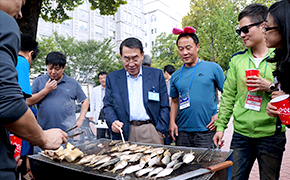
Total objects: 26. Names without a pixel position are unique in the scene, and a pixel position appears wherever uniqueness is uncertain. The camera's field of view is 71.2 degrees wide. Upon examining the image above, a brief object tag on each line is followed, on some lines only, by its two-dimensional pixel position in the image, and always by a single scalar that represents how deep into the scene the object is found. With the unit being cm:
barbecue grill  174
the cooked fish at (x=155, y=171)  173
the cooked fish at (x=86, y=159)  214
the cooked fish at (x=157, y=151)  219
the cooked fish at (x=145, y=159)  203
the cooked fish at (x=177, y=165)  184
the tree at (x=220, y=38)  1609
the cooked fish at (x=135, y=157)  211
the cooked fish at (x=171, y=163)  187
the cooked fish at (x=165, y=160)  194
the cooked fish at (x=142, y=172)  174
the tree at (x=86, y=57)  2455
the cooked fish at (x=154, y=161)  196
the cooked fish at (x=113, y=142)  283
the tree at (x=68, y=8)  723
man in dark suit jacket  291
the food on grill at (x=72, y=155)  220
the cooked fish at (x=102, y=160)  204
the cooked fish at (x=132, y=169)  180
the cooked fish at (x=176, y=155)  203
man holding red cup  218
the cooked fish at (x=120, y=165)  190
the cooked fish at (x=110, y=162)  194
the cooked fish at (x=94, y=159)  209
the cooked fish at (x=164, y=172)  169
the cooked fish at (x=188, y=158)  192
